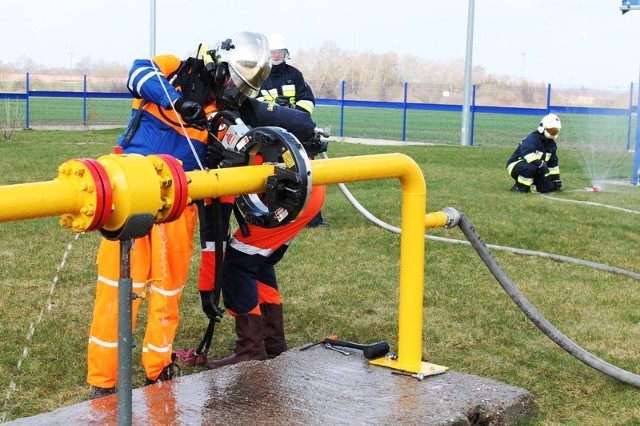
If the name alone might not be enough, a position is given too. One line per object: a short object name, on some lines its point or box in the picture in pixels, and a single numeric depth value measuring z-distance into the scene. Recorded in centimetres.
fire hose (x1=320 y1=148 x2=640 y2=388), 452
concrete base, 356
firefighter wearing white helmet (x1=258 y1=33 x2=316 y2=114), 855
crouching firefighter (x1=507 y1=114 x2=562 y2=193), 1214
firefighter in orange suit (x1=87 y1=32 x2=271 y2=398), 404
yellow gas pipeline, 248
